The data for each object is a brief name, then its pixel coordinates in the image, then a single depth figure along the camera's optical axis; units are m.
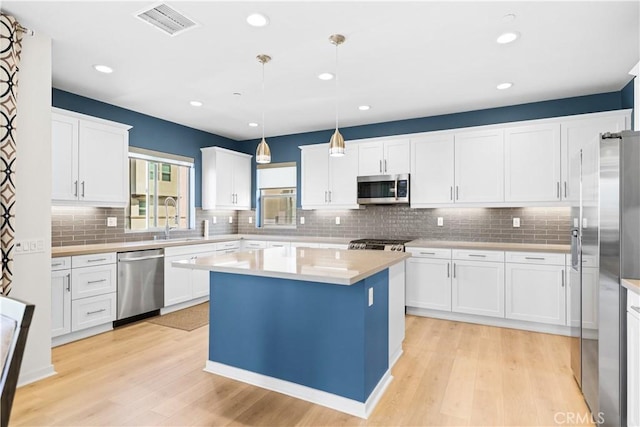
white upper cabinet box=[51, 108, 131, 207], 3.50
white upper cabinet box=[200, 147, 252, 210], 5.59
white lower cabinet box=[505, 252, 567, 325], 3.68
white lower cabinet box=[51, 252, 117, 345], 3.33
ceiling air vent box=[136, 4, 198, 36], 2.38
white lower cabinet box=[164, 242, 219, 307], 4.43
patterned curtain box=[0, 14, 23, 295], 2.38
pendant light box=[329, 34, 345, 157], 2.73
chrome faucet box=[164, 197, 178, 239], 5.00
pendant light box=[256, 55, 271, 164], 2.98
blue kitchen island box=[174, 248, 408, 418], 2.26
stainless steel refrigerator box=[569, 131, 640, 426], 1.91
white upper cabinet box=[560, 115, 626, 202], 3.68
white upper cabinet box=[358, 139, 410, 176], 4.74
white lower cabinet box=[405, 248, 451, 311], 4.20
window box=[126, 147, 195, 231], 4.84
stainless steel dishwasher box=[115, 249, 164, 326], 3.94
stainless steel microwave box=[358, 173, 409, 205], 4.69
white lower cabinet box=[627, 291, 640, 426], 1.74
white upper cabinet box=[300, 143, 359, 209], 5.11
